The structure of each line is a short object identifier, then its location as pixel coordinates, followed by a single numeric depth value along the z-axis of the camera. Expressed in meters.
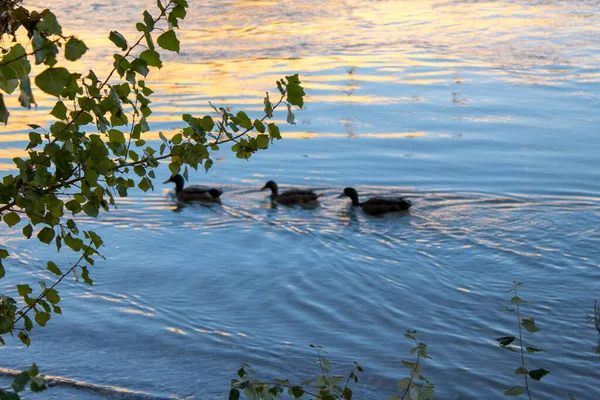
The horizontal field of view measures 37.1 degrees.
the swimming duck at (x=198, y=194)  13.34
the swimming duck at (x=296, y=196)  12.66
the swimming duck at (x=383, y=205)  12.16
